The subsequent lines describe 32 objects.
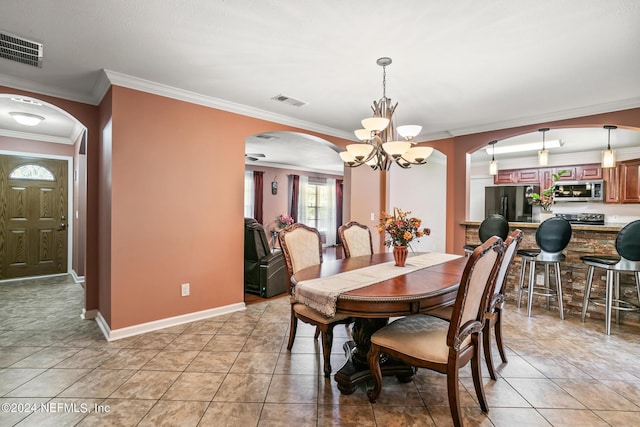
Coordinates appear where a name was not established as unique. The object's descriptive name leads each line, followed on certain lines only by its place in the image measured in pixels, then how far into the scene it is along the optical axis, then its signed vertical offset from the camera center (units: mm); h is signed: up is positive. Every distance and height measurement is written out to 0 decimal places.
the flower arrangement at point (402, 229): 2479 -139
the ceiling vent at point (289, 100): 3365 +1238
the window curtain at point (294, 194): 8711 +486
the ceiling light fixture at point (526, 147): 5512 +1222
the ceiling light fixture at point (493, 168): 5455 +783
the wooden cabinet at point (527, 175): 6641 +808
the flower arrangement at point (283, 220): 8273 -253
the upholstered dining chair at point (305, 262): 2176 -451
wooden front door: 4980 -109
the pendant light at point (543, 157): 4363 +793
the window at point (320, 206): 9125 +172
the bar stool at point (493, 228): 3809 -192
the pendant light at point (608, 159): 3832 +672
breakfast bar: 3359 -682
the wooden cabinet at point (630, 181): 5490 +579
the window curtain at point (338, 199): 9930 +398
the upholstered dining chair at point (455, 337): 1582 -730
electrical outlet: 3270 -837
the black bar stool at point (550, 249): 3387 -403
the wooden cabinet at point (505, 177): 6961 +805
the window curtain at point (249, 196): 7910 +384
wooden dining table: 1742 -504
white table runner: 1793 -462
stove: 5930 -104
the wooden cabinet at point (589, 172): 5973 +807
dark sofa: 4289 -775
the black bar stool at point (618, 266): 2924 -515
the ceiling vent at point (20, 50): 2223 +1212
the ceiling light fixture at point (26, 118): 3812 +1143
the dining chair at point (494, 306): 2170 -693
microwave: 5926 +424
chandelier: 2500 +542
